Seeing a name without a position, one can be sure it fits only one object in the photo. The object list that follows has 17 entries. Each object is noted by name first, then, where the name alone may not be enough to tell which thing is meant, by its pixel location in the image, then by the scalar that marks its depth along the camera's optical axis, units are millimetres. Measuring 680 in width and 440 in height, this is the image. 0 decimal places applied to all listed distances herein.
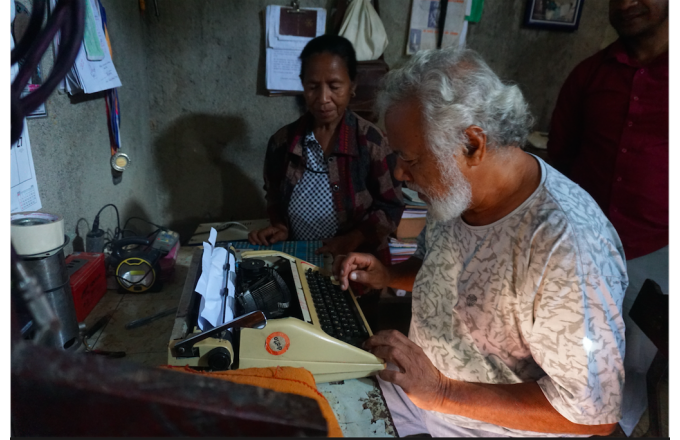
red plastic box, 1085
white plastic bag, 2191
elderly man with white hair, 792
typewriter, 828
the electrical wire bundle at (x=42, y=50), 349
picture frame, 2420
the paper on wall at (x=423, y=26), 2346
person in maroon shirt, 1420
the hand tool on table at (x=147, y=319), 1094
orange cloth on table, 645
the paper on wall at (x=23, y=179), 900
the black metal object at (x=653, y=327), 706
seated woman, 1748
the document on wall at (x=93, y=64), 1247
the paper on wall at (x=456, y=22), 2344
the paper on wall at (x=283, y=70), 2299
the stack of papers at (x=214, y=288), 862
